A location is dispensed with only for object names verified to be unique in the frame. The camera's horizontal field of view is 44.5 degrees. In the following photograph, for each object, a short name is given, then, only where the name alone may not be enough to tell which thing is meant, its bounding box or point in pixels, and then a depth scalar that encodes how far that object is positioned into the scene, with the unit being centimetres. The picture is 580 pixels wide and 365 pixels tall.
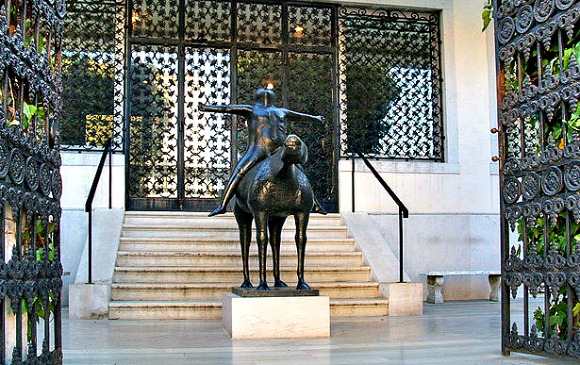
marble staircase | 775
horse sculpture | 616
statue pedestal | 613
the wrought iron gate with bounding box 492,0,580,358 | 420
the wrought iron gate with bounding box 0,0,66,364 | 340
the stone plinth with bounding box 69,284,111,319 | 743
